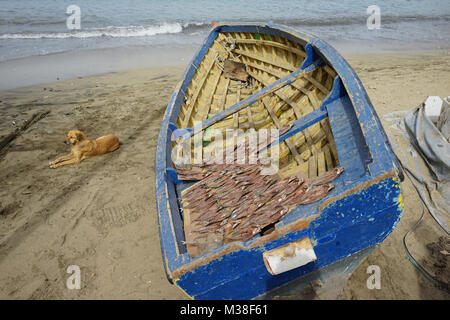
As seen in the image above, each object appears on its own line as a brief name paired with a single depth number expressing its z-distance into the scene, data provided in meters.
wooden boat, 2.05
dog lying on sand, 5.73
